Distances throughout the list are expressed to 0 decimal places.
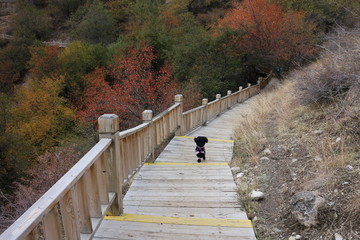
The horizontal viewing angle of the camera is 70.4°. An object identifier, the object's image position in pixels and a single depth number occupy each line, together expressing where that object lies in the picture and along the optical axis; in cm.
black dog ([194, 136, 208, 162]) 548
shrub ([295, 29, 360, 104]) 492
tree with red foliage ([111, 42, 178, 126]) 1730
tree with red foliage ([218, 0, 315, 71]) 1770
